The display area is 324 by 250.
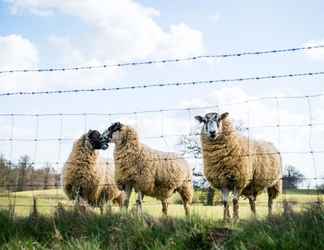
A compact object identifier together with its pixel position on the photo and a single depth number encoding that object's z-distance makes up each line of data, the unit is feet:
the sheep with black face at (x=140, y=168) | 41.37
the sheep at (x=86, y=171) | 42.98
